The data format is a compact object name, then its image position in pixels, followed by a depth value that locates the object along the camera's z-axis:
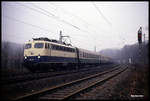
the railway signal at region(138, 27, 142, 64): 15.58
